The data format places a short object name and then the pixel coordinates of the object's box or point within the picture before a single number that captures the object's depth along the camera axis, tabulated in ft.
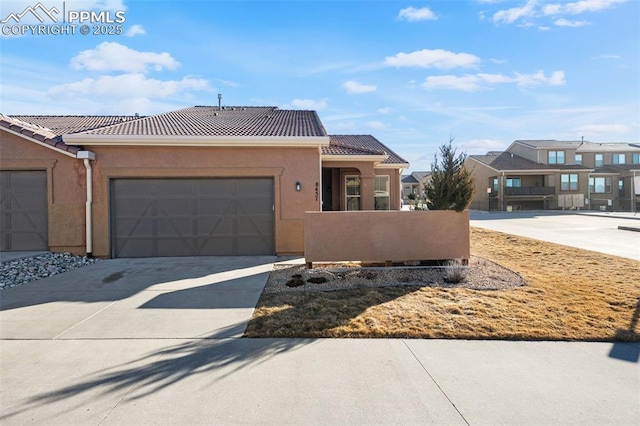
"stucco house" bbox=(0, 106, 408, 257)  33.60
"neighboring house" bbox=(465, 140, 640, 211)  120.16
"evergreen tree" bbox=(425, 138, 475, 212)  28.73
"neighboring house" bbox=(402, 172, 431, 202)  218.18
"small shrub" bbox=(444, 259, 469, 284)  23.70
